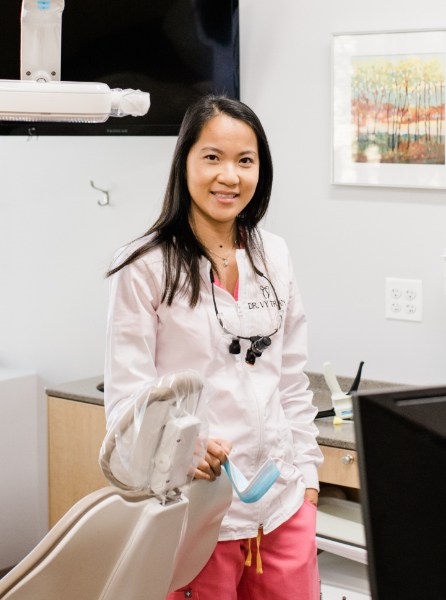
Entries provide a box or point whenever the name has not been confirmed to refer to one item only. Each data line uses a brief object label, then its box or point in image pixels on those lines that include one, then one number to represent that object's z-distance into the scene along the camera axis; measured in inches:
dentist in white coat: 66.9
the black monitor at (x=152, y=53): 112.6
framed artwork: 103.6
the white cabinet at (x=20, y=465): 136.1
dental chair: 50.1
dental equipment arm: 58.0
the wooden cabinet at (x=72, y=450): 114.3
